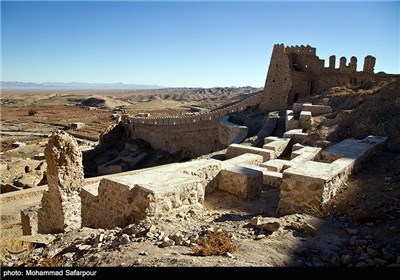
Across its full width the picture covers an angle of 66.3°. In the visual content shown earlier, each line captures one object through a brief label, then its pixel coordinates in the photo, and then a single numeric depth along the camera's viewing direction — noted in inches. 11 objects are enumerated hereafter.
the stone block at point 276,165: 299.6
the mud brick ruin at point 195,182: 191.8
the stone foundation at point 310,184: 186.7
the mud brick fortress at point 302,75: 785.6
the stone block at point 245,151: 357.4
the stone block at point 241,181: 254.8
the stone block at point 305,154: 296.1
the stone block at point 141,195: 188.7
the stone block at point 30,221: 311.3
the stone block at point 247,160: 303.9
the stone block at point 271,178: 275.6
